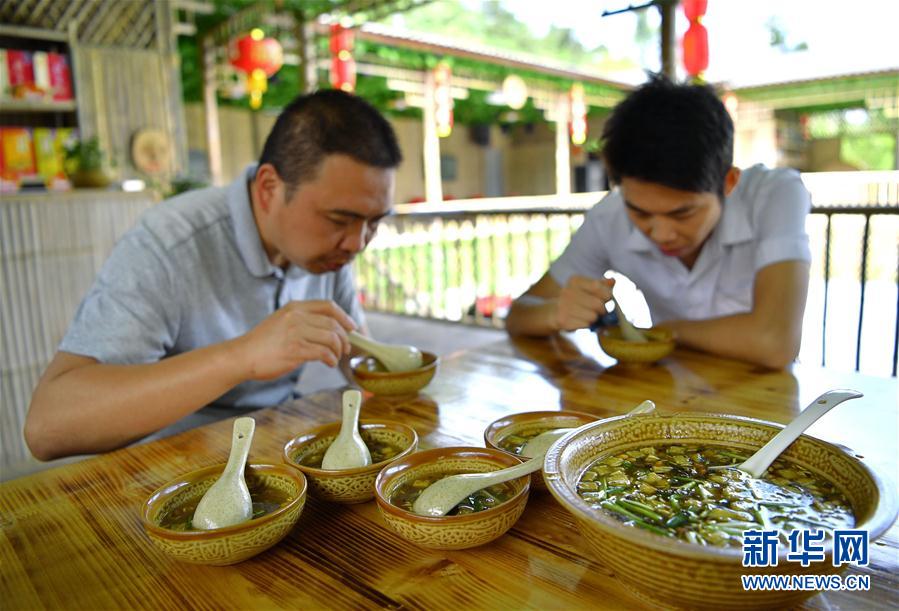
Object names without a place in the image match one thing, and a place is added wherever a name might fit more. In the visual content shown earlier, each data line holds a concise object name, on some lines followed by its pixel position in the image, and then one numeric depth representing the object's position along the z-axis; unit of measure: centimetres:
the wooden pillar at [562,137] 1166
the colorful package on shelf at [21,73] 440
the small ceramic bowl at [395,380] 135
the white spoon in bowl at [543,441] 96
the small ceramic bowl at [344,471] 88
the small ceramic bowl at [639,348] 152
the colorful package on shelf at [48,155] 475
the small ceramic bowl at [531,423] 105
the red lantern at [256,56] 523
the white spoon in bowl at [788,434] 78
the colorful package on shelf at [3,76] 439
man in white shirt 161
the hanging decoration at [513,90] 843
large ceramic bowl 53
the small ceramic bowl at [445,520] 73
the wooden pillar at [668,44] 390
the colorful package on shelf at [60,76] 486
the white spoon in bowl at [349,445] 95
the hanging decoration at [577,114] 949
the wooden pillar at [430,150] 923
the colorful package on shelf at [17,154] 454
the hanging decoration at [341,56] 544
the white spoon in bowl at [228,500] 79
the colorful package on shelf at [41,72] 470
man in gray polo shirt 122
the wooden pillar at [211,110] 831
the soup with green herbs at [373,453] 101
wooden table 71
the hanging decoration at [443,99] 760
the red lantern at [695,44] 372
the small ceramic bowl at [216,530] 72
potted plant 373
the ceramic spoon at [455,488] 78
